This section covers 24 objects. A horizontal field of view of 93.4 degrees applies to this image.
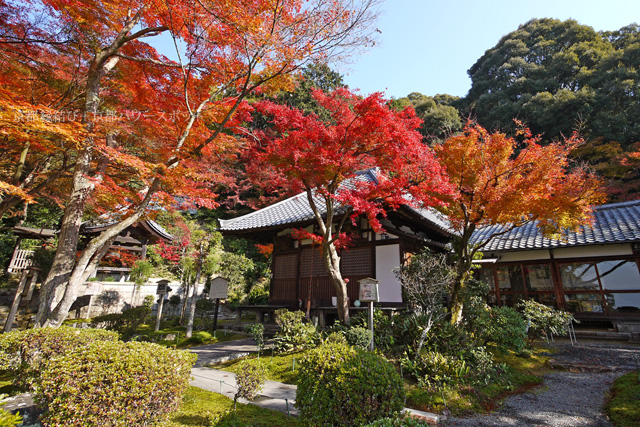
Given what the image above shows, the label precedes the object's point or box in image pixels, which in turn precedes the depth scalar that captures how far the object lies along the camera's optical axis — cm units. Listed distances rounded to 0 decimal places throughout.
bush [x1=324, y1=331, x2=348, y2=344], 665
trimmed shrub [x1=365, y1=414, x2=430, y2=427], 285
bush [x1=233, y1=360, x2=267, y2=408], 466
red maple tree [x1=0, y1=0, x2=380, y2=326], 672
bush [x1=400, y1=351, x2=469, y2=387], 576
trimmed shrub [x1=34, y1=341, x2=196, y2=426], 319
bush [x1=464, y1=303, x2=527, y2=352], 764
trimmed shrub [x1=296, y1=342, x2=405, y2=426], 336
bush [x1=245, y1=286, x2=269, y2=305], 1686
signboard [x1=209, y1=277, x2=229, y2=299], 1118
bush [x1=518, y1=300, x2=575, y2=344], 862
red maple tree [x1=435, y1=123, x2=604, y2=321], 829
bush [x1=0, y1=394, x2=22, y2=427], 207
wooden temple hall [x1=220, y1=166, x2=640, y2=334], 1073
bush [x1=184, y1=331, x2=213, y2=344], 1045
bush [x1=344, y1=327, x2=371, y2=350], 696
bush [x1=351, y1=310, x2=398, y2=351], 749
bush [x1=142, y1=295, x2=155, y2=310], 1678
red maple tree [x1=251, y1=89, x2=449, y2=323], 741
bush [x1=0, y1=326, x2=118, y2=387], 520
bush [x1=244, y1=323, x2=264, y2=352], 825
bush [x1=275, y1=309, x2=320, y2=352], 812
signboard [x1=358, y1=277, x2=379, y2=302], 700
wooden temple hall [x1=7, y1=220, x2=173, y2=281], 1308
